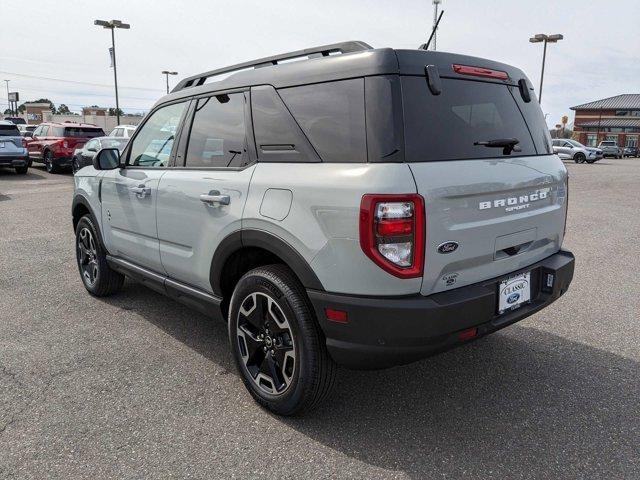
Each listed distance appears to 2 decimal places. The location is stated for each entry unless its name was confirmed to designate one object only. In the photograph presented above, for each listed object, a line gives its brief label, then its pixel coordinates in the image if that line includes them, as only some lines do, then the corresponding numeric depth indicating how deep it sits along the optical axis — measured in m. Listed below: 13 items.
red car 18.06
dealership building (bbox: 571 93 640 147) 71.81
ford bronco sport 2.29
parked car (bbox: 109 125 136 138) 19.28
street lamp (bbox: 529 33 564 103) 30.41
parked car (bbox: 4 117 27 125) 52.30
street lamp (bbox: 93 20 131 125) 29.27
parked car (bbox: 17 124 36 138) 33.63
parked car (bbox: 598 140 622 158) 45.44
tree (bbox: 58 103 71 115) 105.96
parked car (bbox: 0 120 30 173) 16.91
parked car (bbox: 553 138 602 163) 33.52
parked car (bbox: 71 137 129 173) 15.54
